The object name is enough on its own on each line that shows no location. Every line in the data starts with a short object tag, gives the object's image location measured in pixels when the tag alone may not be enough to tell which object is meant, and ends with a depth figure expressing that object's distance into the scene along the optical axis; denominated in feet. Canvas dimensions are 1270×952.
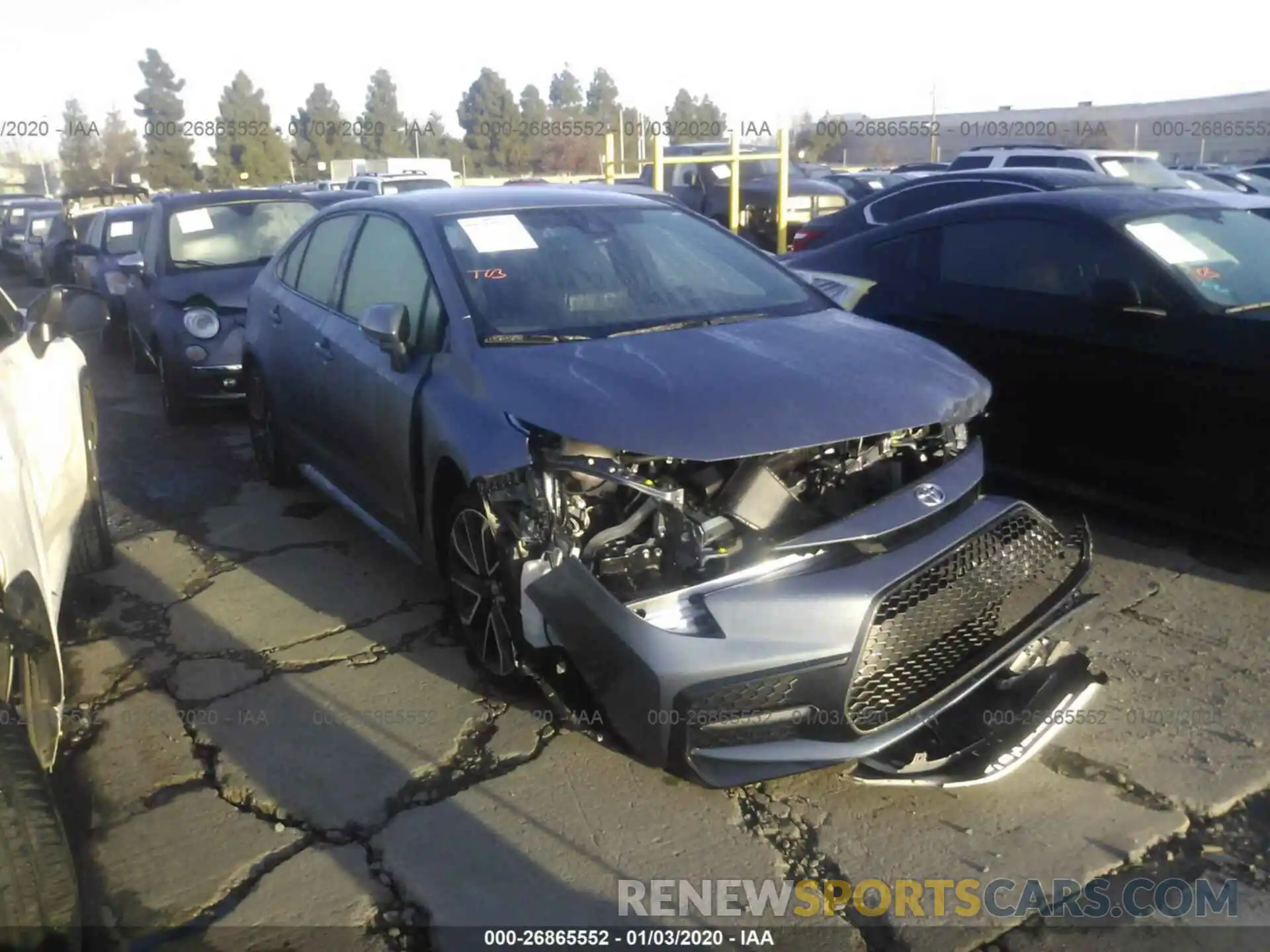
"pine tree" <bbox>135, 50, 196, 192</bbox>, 173.99
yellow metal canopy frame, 42.11
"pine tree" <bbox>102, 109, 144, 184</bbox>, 174.91
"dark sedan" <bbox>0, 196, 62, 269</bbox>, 77.92
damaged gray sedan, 9.38
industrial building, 148.15
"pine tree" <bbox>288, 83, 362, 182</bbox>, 193.47
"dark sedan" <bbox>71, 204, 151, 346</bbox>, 35.55
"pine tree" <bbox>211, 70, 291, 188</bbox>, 163.43
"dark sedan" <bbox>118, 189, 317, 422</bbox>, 25.08
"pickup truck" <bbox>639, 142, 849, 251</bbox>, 52.70
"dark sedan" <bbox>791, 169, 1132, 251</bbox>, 29.30
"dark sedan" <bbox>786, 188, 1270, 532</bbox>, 14.24
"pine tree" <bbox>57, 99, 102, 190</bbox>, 176.86
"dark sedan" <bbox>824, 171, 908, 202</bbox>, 63.10
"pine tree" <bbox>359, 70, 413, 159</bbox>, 214.07
